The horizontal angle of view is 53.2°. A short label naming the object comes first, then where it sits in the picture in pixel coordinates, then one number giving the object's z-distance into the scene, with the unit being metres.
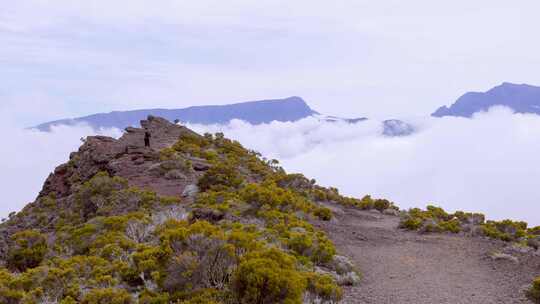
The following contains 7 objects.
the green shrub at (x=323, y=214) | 19.14
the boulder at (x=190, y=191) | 19.70
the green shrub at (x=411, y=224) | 18.50
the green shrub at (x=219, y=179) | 20.23
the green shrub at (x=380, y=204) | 24.14
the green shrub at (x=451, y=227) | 17.66
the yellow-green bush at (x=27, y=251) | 14.95
